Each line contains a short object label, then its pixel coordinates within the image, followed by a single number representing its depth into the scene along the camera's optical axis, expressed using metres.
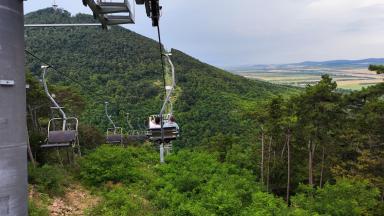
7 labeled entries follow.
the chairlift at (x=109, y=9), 3.03
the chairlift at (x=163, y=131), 15.00
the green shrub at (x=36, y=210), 8.81
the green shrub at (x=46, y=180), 11.72
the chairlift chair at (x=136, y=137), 25.68
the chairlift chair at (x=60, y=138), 12.02
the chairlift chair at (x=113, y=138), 25.47
